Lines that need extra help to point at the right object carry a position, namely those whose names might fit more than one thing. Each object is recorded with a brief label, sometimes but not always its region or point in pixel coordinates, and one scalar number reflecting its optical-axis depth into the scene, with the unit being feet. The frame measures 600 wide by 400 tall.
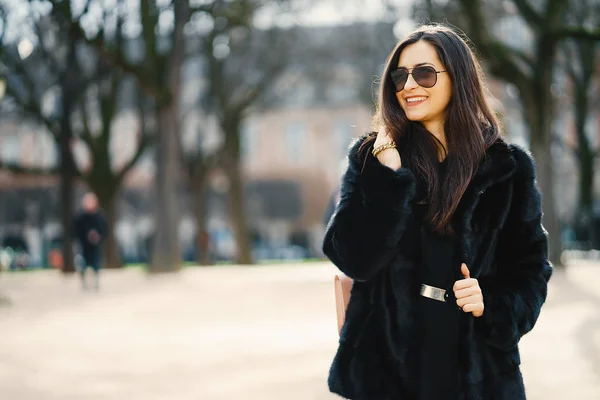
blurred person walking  56.44
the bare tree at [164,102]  69.82
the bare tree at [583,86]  97.40
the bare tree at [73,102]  77.51
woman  8.62
